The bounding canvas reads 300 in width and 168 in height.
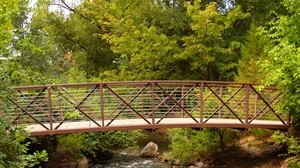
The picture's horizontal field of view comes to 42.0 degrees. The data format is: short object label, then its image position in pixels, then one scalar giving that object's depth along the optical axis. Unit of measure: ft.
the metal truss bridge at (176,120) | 29.91
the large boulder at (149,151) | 43.62
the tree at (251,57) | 39.60
